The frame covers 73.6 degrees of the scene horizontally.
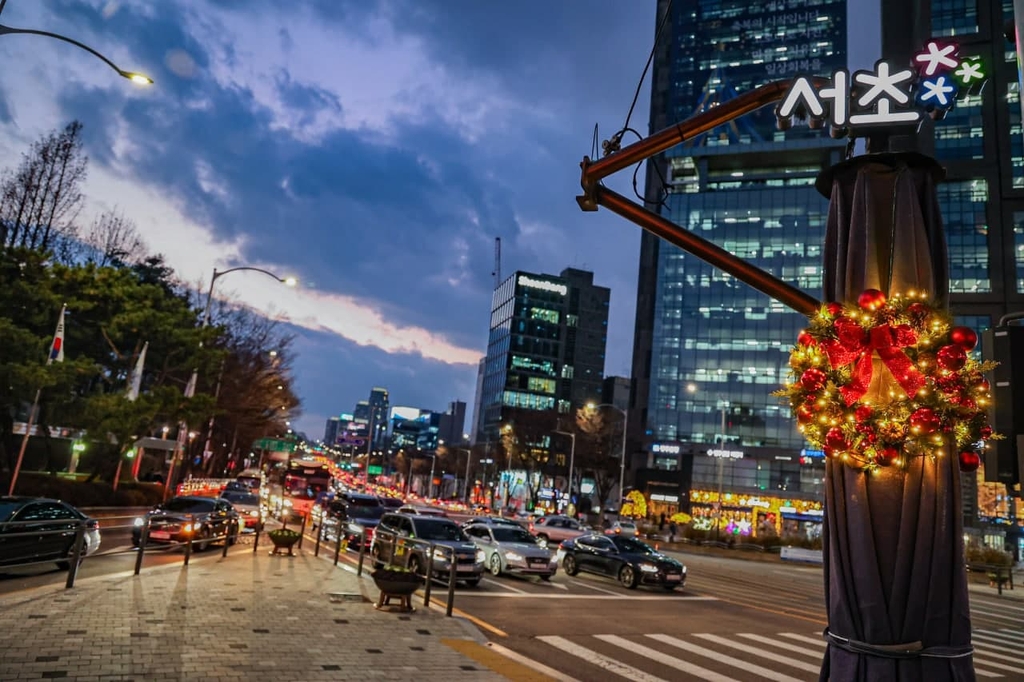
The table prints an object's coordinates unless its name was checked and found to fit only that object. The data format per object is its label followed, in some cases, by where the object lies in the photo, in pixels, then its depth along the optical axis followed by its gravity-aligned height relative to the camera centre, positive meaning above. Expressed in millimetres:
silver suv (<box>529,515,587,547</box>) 38406 -2277
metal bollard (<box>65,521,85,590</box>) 11800 -2004
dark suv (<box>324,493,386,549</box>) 25281 -2030
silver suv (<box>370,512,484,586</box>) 18422 -2022
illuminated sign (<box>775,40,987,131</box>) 6047 +3857
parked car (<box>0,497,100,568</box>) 13844 -2093
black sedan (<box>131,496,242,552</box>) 20141 -2105
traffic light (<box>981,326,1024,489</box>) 6934 +1309
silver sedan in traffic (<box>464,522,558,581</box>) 21734 -2197
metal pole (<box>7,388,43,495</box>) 27403 +163
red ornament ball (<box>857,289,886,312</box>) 5137 +1623
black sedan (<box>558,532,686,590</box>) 21891 -2195
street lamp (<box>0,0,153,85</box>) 12617 +7371
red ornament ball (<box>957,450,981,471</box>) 5168 +536
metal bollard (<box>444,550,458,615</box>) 12890 -2094
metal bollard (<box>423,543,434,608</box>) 13531 -2322
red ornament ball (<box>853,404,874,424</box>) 5004 +767
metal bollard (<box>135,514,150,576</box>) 13932 -2082
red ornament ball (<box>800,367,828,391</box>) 5312 +1029
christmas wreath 4938 +1015
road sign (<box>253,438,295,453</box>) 79875 +1361
